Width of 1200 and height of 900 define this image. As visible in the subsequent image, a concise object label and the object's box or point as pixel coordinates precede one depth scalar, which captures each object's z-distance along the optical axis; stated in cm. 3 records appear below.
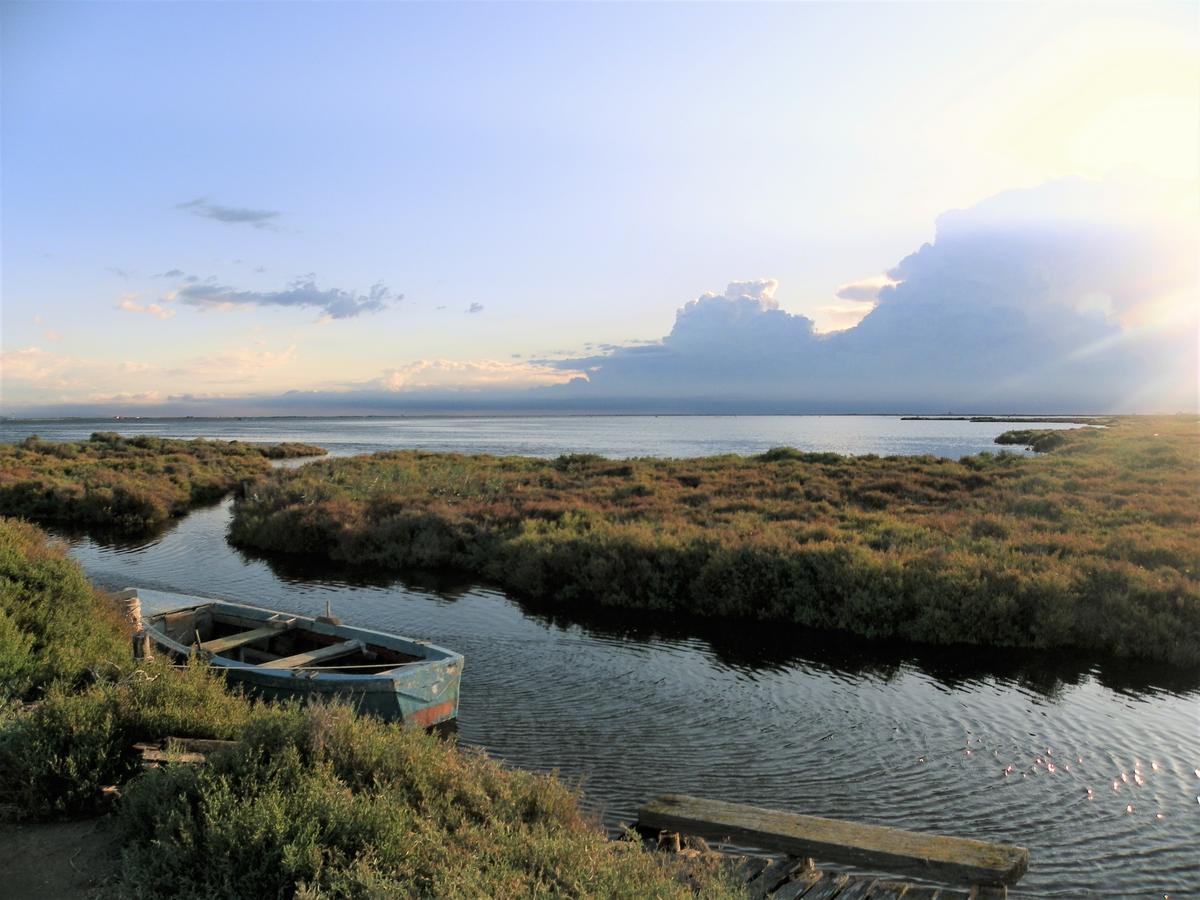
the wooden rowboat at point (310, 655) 1001
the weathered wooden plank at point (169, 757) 616
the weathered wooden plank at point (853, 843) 652
